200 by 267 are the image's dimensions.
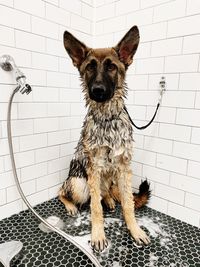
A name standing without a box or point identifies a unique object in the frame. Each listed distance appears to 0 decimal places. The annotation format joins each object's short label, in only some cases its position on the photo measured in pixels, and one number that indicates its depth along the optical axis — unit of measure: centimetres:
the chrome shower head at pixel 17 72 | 116
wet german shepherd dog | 108
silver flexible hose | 97
